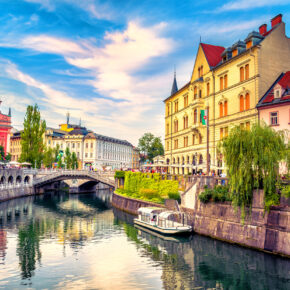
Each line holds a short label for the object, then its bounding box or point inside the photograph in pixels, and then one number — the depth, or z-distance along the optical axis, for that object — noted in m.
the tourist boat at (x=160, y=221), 33.41
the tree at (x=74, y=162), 117.62
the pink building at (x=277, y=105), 39.59
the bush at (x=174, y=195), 40.33
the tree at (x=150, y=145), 105.15
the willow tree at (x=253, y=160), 26.39
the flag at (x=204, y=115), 39.15
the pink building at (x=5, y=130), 117.06
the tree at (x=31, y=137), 83.06
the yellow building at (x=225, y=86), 44.31
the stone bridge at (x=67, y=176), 80.50
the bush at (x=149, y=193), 47.40
